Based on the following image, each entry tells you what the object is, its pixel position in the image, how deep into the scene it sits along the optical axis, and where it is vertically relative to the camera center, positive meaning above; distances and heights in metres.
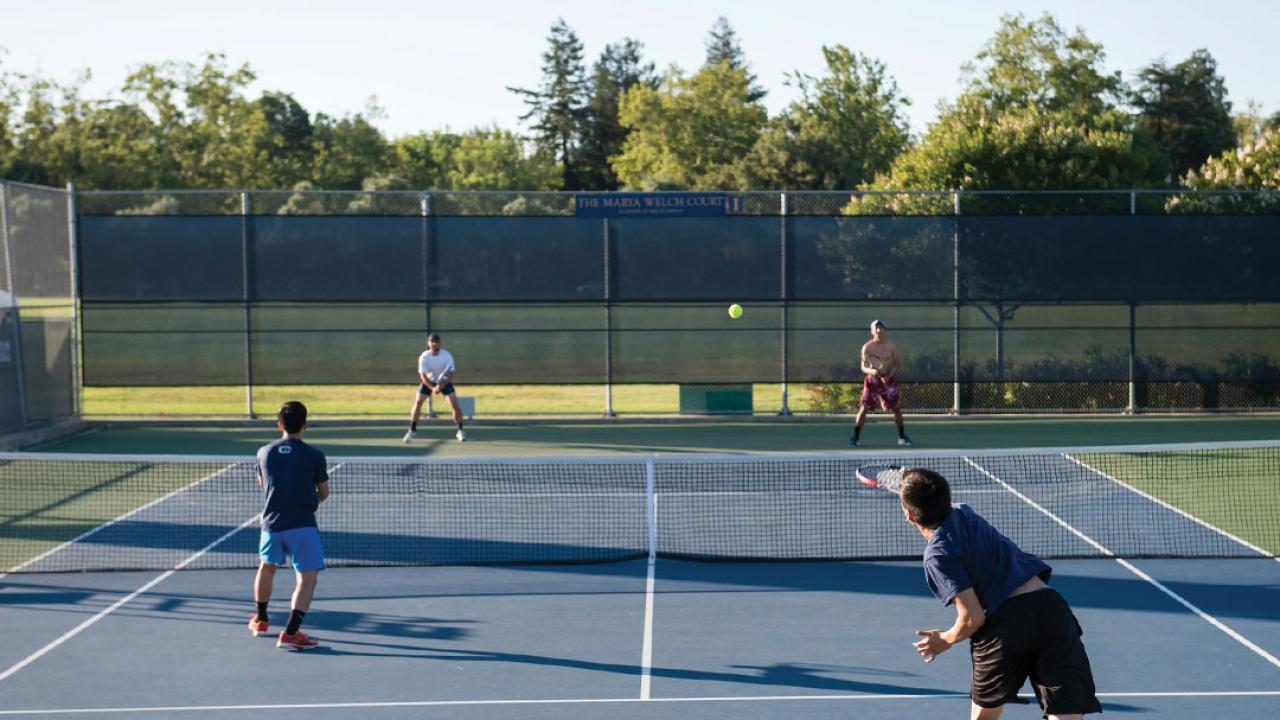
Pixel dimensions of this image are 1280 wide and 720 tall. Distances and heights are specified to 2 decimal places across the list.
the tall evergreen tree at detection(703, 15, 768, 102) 102.19 +18.71
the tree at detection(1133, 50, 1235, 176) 68.38 +9.53
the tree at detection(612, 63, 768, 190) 69.62 +9.07
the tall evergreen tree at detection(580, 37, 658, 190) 85.62 +12.35
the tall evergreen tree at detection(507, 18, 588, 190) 89.50 +13.20
